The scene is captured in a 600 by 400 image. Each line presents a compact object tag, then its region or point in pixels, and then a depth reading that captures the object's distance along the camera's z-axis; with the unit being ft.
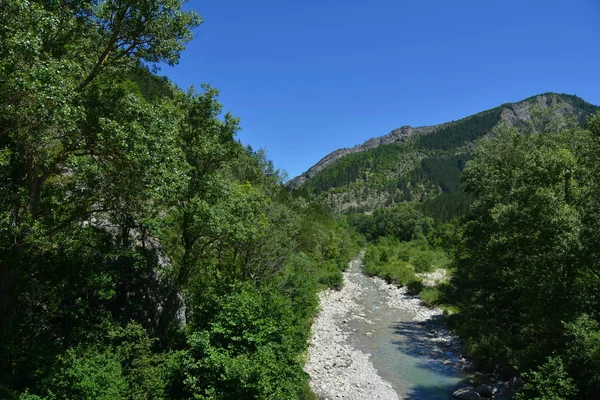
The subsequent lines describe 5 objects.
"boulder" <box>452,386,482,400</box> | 55.93
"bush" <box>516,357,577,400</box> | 39.63
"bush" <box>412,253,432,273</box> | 176.04
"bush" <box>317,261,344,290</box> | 144.99
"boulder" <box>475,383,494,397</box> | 56.59
